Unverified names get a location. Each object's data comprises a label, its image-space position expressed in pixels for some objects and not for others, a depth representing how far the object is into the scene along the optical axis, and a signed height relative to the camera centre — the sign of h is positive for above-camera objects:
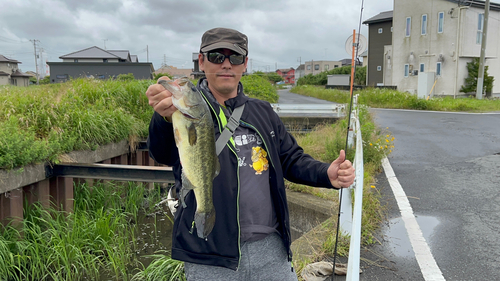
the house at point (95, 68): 38.34 +2.38
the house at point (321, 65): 106.90 +7.62
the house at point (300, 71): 117.12 +6.72
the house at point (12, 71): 56.66 +2.89
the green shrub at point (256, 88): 16.16 +0.17
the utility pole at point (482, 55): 23.94 +2.37
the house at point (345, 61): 91.19 +7.58
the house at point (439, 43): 27.89 +3.92
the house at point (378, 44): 40.16 +5.20
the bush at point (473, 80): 28.06 +0.98
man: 1.93 -0.49
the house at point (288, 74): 140.00 +6.82
